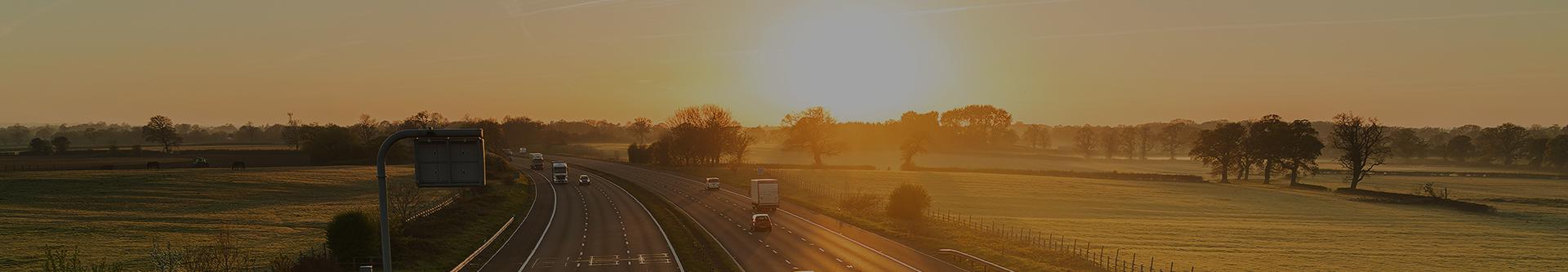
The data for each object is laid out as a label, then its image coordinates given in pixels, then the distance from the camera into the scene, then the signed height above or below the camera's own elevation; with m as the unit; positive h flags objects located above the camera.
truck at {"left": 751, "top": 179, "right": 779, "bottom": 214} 69.69 -6.12
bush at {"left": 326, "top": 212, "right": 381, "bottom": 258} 38.22 -4.86
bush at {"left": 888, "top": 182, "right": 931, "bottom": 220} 63.94 -6.61
